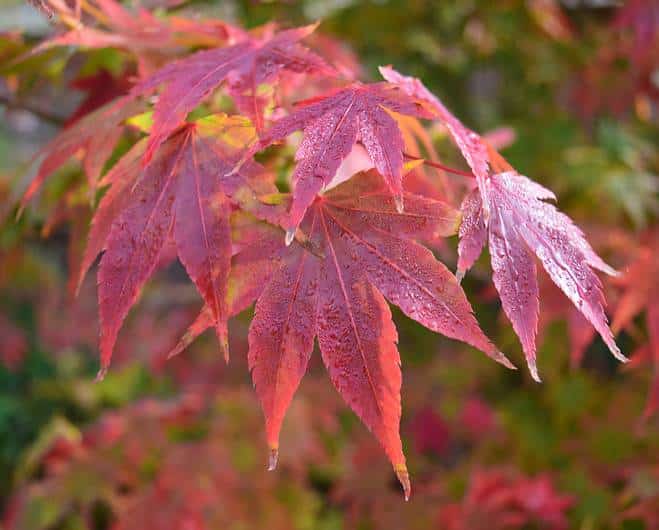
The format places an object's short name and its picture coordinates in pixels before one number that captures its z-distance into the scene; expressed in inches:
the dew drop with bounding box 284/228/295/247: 13.8
